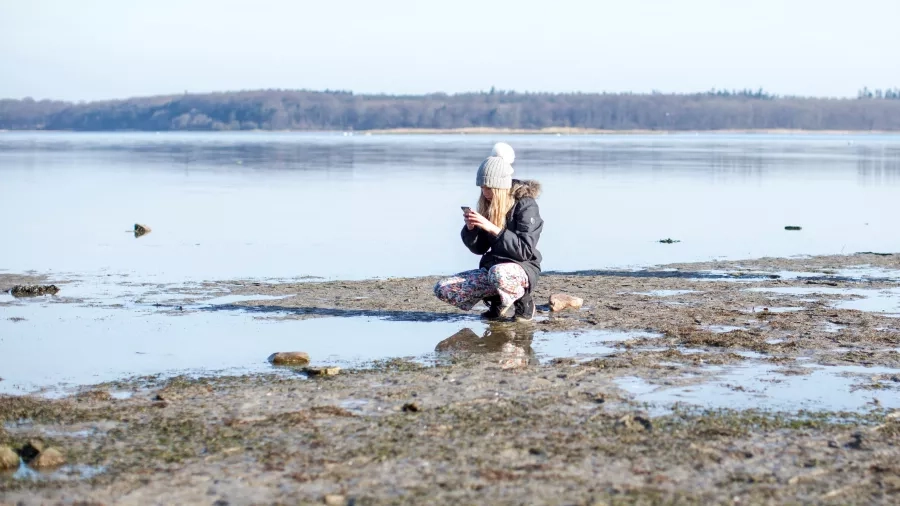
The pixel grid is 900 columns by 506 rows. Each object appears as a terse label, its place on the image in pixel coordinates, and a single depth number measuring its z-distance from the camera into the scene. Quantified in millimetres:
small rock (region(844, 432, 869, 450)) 5516
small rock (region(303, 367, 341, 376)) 7254
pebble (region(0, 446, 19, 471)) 5156
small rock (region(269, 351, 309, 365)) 7725
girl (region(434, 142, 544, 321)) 8805
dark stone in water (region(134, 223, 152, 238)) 17972
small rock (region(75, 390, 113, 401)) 6625
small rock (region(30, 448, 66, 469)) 5180
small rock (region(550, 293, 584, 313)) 9938
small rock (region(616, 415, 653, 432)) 5824
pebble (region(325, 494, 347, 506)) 4648
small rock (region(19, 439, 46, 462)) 5324
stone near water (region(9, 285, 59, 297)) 11203
